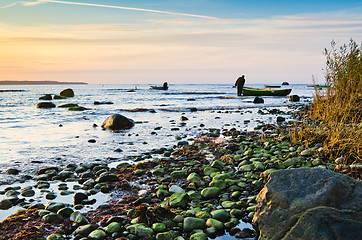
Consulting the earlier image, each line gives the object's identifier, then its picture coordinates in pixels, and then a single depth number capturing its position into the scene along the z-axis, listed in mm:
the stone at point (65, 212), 4121
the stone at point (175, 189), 4965
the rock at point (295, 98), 30233
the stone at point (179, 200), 4344
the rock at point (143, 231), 3513
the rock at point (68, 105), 24828
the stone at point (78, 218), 3904
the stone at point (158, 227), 3618
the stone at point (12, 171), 6260
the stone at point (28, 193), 4984
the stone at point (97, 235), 3482
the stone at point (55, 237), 3486
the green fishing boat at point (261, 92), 35362
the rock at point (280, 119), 13513
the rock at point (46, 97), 36531
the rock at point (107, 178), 5641
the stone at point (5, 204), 4512
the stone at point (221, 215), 3852
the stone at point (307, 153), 6262
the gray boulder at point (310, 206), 2707
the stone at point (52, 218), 4000
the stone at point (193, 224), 3639
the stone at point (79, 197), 4646
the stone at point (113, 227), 3629
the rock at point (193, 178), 5410
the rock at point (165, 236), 3438
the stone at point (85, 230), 3625
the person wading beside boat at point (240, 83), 32928
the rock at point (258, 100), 28938
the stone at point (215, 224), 3646
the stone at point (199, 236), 3395
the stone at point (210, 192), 4648
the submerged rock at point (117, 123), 13184
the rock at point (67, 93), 44062
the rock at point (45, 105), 25672
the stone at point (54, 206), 4319
